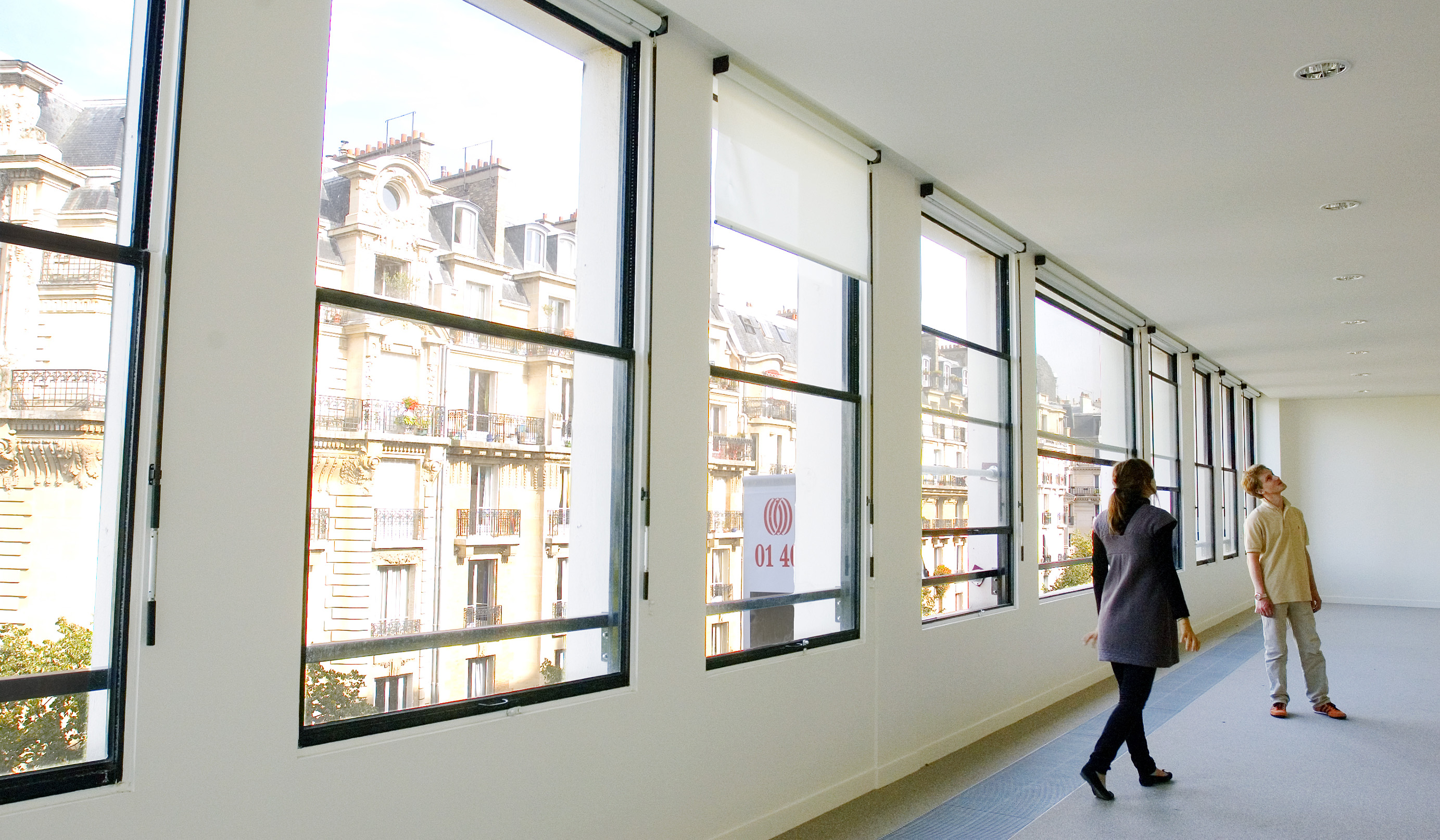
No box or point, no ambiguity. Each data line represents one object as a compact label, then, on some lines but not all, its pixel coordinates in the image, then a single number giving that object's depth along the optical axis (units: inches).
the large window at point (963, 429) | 231.3
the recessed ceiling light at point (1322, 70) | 154.9
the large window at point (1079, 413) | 298.8
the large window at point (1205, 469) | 486.9
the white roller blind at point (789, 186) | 163.0
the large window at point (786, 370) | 164.1
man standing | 241.4
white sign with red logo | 170.1
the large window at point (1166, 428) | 415.2
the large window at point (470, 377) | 107.3
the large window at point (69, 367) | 82.9
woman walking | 169.8
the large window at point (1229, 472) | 540.7
